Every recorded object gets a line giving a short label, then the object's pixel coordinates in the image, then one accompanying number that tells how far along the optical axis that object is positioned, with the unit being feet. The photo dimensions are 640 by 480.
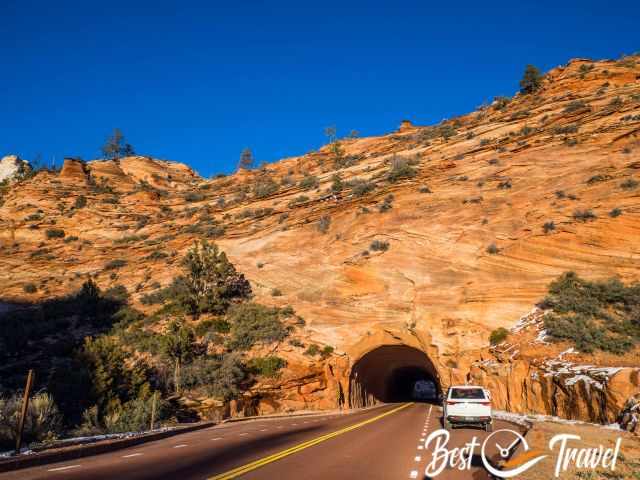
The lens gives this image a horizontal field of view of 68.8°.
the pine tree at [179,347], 97.96
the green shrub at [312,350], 100.42
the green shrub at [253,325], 106.01
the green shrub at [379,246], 119.34
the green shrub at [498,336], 85.15
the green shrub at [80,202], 197.84
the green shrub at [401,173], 146.00
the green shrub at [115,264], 159.39
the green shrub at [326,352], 100.07
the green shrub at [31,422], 42.35
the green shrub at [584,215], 97.60
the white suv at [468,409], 50.44
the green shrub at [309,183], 175.83
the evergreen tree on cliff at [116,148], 340.39
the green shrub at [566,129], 130.93
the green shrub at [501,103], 196.36
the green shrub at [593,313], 70.08
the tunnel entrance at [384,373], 108.06
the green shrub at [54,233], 178.79
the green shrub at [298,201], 162.79
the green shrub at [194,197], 212.02
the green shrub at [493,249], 104.07
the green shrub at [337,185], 158.81
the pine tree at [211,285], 123.44
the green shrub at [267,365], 96.73
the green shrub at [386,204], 133.24
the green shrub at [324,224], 140.26
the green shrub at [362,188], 147.13
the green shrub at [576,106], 141.69
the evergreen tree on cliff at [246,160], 339.57
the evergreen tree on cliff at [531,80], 198.59
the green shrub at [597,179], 105.91
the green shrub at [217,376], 88.43
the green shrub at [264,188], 182.80
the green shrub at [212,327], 113.91
